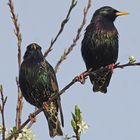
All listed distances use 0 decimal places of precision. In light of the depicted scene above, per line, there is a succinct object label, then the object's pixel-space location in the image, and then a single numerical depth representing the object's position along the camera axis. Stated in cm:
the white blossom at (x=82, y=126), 439
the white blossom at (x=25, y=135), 496
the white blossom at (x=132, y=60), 570
